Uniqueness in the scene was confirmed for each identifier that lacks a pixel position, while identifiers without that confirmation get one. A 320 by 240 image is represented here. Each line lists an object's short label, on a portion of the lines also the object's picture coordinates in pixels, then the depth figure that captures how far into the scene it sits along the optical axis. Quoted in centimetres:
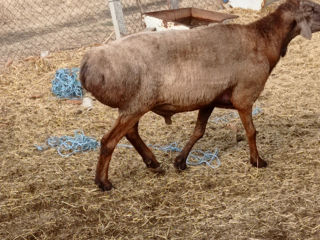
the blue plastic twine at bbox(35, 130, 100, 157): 545
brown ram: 395
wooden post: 860
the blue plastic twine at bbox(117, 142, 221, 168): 496
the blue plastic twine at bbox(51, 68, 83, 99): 709
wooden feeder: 796
